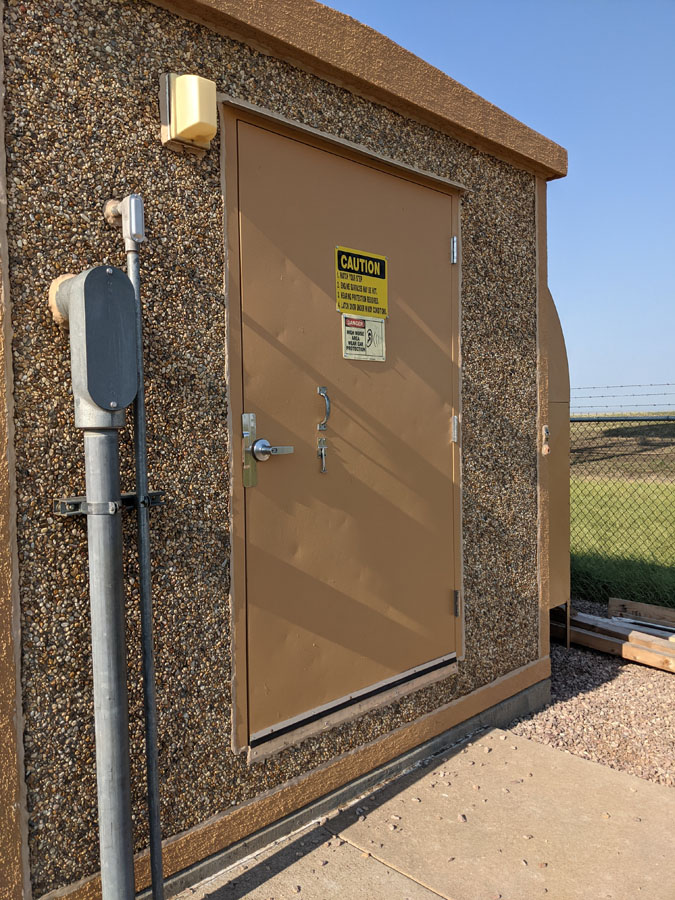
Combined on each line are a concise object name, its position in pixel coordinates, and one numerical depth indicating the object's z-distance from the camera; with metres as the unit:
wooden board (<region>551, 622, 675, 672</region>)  4.87
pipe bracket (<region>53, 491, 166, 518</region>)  2.16
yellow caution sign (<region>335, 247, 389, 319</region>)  3.23
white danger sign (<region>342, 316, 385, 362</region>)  3.25
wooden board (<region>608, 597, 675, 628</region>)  5.64
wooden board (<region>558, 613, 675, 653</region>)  4.99
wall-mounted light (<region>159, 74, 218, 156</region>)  2.50
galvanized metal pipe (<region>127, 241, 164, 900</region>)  2.33
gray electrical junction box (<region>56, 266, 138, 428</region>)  2.08
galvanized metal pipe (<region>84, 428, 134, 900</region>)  2.16
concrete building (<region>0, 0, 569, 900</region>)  2.24
